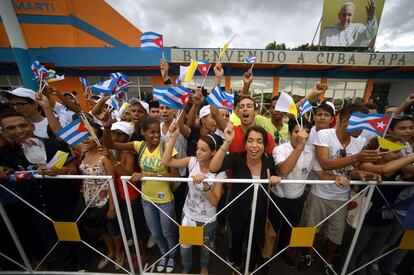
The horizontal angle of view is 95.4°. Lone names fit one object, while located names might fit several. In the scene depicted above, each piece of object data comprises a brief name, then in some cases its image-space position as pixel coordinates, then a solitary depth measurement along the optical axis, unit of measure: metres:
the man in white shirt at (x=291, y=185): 2.23
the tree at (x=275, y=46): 22.92
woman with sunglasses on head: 2.05
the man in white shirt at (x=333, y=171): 2.15
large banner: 11.47
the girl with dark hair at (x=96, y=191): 2.29
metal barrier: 1.94
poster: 15.27
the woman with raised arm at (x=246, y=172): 2.00
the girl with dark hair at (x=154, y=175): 2.30
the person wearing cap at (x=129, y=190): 2.47
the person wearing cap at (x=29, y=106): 2.66
